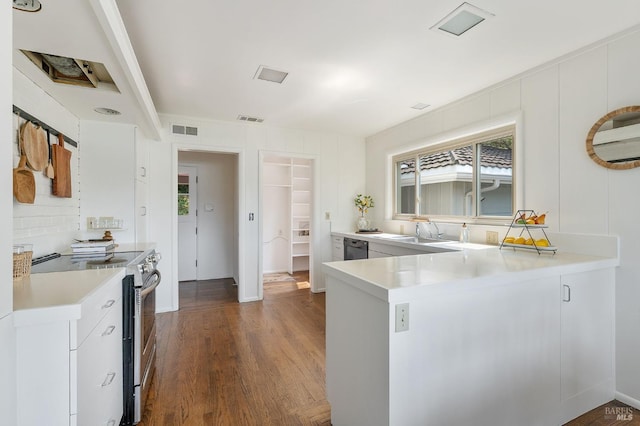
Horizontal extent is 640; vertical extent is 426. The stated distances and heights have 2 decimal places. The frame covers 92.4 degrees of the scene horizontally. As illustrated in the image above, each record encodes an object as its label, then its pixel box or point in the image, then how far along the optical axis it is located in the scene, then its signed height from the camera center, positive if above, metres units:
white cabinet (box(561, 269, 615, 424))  1.77 -0.79
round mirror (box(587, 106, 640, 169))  1.96 +0.48
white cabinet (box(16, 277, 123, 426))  1.01 -0.56
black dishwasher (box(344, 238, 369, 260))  3.89 -0.51
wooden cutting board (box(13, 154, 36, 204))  1.75 +0.16
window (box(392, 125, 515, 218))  2.99 +0.39
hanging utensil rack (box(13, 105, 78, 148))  1.82 +0.59
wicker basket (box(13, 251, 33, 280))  1.37 -0.25
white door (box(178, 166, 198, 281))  5.34 -0.21
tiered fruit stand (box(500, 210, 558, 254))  2.20 -0.16
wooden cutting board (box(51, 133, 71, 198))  2.24 +0.31
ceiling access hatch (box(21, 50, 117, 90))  1.90 +0.94
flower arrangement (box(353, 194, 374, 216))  4.75 +0.13
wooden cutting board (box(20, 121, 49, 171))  1.85 +0.41
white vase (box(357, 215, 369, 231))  4.64 -0.19
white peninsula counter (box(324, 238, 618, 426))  1.28 -0.62
